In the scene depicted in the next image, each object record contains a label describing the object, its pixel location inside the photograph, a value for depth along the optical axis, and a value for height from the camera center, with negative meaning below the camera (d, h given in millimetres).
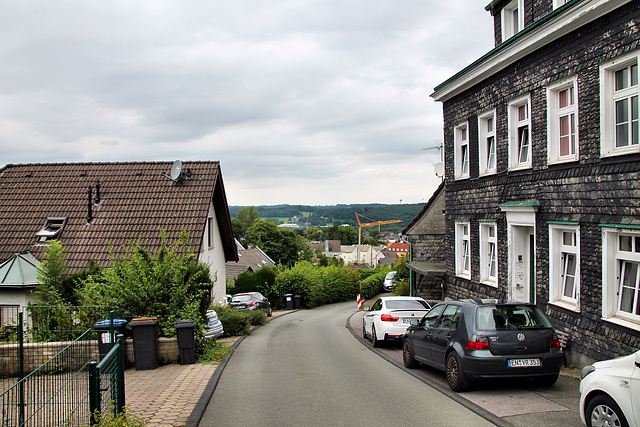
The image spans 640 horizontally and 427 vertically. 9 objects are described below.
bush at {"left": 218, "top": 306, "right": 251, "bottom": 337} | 20255 -4104
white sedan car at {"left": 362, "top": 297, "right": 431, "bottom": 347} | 15273 -2950
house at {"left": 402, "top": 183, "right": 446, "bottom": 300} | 25859 -1107
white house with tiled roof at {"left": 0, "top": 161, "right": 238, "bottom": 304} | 20562 +326
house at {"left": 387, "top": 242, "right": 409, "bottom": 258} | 173325 -12645
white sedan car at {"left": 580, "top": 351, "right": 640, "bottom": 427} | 5516 -1976
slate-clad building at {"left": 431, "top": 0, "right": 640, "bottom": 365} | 9734 +939
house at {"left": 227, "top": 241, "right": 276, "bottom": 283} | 60081 -6106
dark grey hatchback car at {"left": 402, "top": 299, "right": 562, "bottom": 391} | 8555 -2160
